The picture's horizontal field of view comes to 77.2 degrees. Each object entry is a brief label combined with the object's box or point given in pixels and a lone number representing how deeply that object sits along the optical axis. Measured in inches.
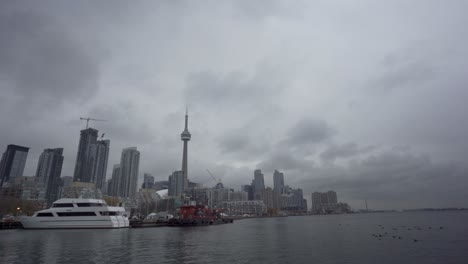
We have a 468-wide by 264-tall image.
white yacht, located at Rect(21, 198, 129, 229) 3521.2
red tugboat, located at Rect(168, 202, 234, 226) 5113.2
